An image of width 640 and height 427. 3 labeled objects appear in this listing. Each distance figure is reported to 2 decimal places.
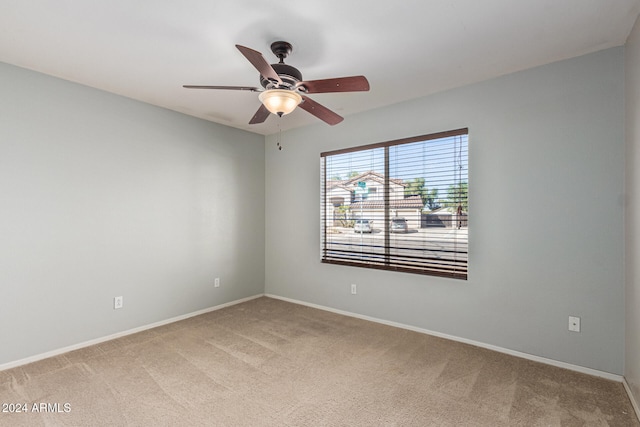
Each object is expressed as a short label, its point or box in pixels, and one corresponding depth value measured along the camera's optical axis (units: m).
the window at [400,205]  3.31
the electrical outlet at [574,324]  2.62
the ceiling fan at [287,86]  2.11
